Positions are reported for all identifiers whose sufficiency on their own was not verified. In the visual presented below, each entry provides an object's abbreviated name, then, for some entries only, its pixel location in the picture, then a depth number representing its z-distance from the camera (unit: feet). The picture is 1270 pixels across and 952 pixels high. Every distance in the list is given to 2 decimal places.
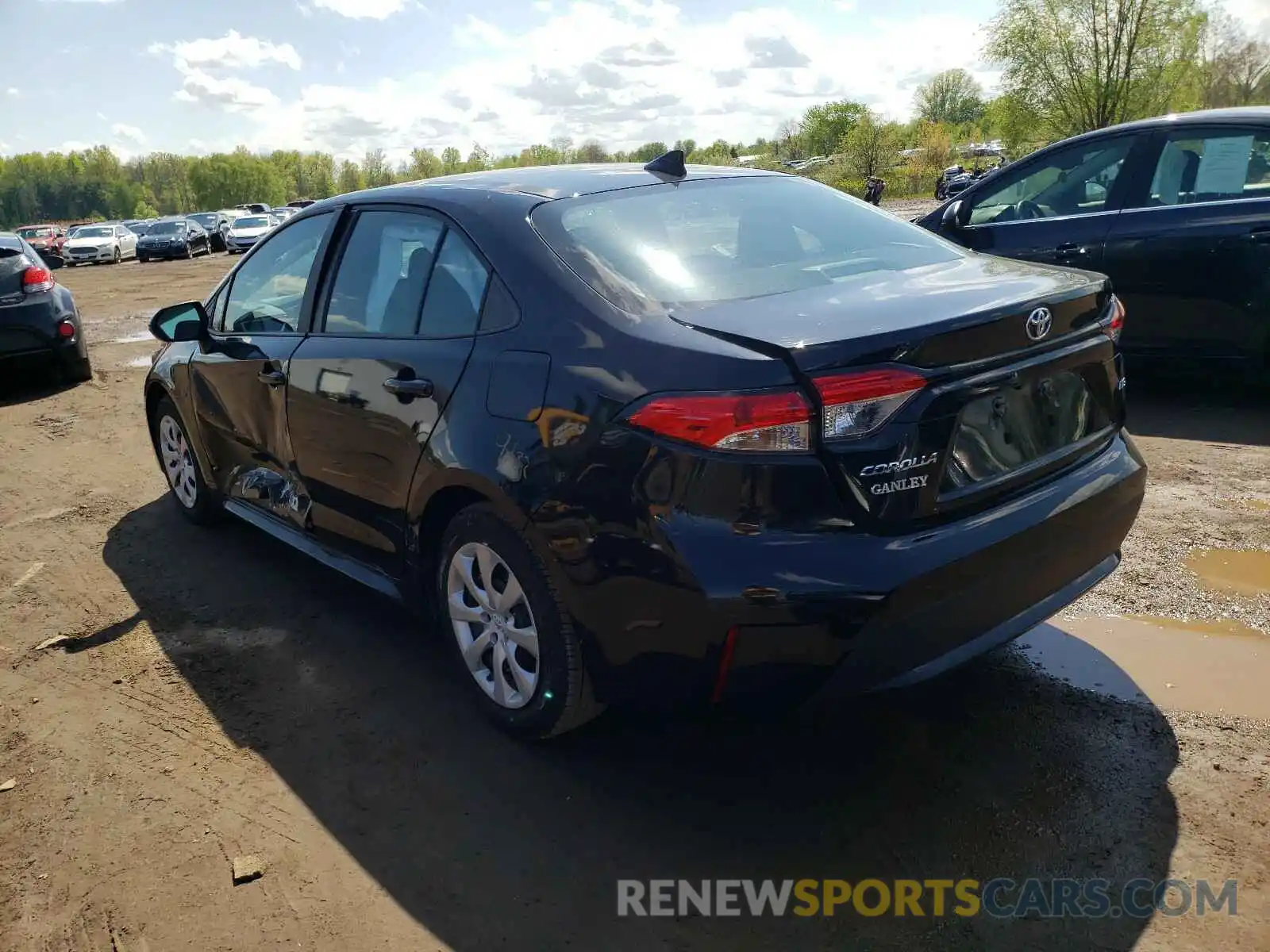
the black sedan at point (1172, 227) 18.57
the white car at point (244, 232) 126.31
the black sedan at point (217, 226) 139.44
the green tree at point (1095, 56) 104.94
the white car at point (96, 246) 124.77
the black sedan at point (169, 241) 122.01
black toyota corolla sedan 7.54
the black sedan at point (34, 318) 30.04
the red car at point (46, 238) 127.34
